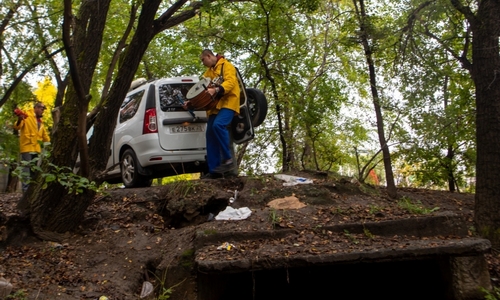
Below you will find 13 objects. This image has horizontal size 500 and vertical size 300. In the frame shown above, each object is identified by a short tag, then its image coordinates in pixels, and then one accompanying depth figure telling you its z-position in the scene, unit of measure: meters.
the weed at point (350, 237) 5.28
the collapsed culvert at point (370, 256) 4.86
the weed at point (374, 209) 5.94
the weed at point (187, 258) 5.25
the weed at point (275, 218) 5.69
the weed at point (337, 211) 6.01
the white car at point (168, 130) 7.84
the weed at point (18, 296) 4.32
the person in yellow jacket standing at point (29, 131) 8.25
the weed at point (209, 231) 5.45
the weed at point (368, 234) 5.42
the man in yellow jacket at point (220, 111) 7.21
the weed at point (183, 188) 6.77
